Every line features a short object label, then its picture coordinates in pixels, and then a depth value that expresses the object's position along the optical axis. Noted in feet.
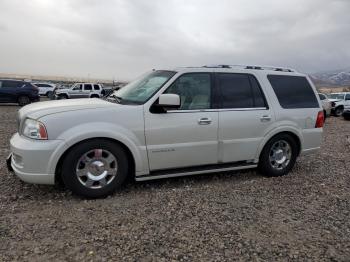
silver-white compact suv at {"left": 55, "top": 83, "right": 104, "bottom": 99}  88.69
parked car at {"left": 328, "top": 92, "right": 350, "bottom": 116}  70.95
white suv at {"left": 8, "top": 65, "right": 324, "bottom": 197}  13.46
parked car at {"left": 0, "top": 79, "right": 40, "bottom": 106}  67.10
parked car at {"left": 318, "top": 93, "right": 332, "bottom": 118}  60.39
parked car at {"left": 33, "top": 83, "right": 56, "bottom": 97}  112.98
